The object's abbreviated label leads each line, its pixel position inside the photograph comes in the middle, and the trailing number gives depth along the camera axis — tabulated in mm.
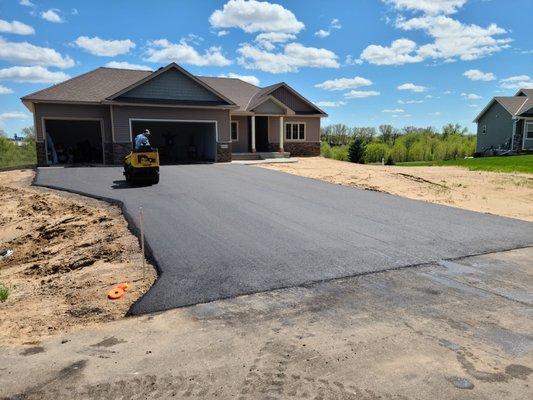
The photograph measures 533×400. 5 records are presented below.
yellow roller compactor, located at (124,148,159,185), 14836
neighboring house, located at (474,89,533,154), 38375
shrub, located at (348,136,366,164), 35219
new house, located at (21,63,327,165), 23297
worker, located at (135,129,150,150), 14750
